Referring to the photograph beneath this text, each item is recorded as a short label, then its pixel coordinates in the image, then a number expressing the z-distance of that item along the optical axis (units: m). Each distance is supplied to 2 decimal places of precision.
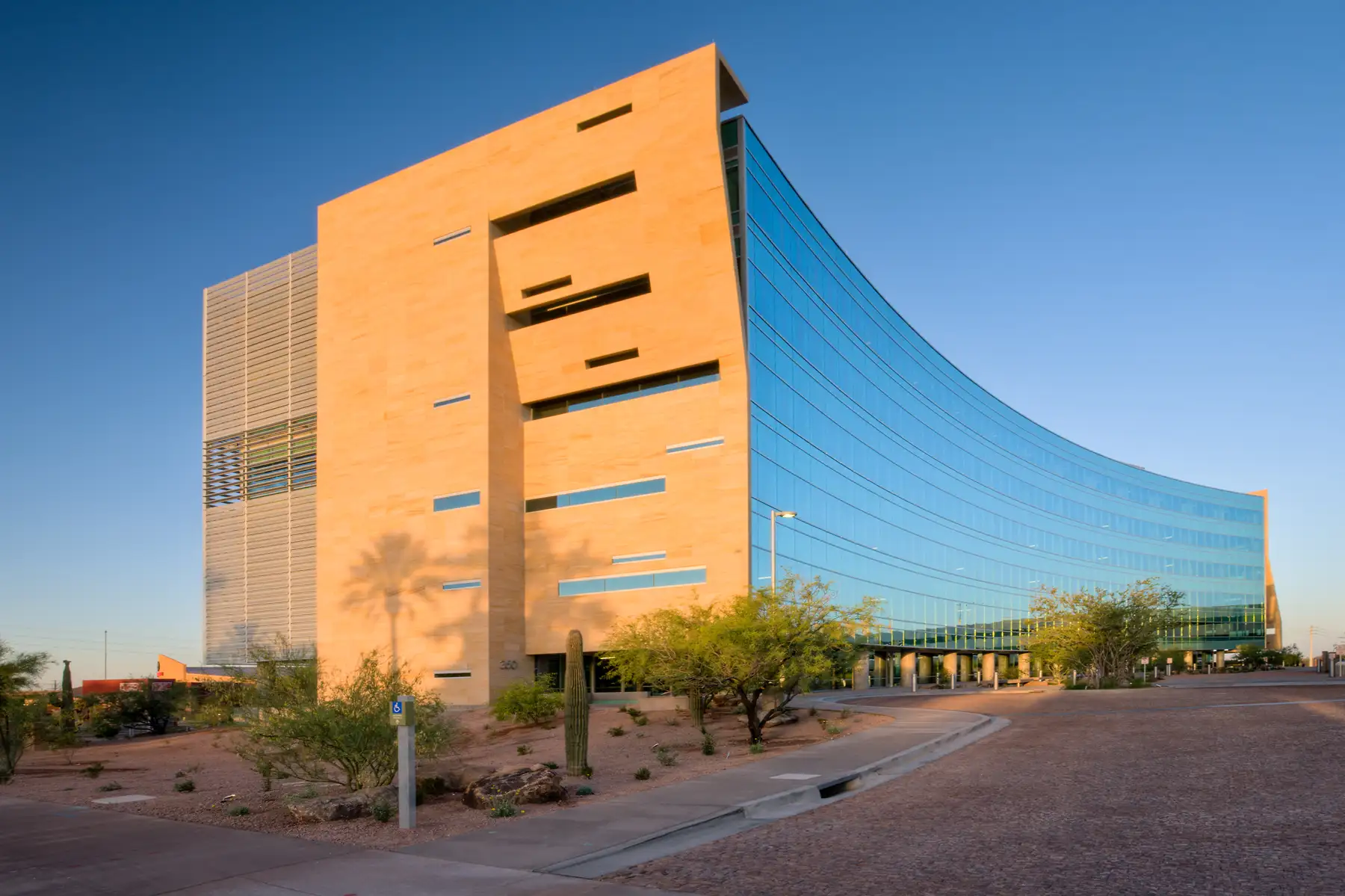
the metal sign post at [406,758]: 13.90
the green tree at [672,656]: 25.53
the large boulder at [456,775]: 17.38
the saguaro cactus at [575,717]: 18.78
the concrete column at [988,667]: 79.50
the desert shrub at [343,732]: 16.44
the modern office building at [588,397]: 41.41
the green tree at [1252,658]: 95.31
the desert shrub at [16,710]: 24.64
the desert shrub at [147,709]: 46.34
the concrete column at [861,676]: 55.34
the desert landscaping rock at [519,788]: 15.62
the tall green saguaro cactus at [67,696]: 36.50
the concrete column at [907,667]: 66.50
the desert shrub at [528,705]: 34.38
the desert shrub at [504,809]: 14.71
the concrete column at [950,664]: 72.88
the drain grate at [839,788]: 16.23
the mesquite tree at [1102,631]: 46.03
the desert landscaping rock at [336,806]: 14.98
